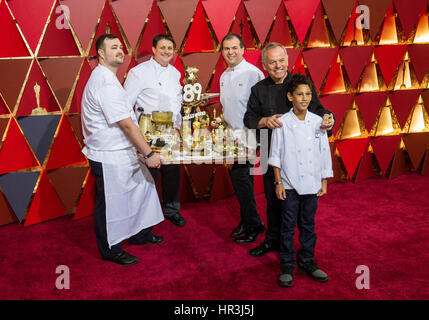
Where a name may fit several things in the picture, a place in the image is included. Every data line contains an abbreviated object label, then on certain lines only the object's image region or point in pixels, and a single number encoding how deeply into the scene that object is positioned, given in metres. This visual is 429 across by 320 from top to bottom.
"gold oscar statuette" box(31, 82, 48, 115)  3.39
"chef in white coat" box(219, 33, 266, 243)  2.93
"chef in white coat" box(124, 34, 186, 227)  3.14
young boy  2.41
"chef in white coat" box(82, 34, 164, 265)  2.53
